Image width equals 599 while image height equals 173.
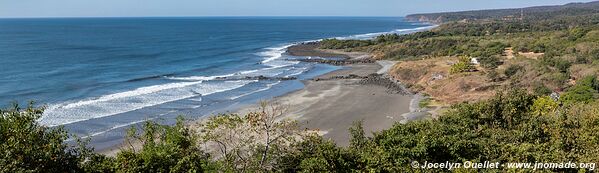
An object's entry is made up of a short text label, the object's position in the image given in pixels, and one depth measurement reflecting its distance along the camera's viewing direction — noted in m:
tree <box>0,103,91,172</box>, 14.16
